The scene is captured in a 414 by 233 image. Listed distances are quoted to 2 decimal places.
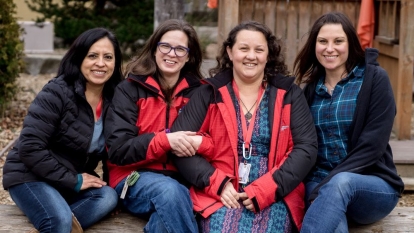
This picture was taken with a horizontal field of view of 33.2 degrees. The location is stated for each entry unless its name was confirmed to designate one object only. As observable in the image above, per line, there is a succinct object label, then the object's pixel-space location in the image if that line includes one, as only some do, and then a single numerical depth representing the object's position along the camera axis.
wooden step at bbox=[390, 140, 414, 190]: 5.72
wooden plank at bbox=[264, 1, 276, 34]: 6.89
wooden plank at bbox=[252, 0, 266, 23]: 6.88
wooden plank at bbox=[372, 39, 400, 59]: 6.82
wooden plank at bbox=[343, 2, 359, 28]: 7.02
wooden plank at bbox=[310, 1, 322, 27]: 6.91
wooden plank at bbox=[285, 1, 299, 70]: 6.91
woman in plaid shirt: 3.68
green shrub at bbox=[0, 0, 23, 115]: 7.80
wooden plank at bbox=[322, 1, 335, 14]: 6.92
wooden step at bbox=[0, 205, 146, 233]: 3.96
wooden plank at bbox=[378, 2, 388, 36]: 7.13
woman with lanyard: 3.81
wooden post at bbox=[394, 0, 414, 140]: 6.36
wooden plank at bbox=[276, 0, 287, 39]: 6.90
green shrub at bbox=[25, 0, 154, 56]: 12.01
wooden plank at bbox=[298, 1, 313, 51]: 6.91
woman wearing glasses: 3.77
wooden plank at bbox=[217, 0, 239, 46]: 6.41
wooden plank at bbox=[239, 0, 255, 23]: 6.87
